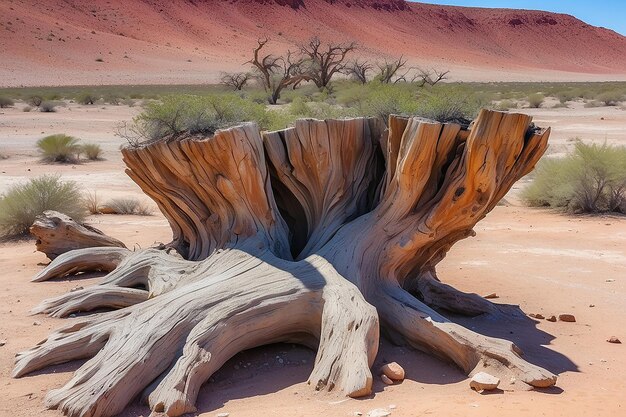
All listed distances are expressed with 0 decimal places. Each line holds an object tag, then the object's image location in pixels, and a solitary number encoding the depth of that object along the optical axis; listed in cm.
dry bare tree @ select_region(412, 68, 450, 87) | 7831
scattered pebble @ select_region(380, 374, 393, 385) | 453
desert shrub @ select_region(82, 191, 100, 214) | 1141
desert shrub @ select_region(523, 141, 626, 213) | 1217
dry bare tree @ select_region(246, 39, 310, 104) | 3571
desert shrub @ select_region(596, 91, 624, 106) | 3538
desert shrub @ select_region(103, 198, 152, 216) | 1157
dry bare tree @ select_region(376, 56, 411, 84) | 8188
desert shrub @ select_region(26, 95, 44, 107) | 3493
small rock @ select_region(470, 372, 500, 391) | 430
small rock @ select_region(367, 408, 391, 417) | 391
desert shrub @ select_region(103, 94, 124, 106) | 3784
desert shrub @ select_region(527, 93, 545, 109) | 3547
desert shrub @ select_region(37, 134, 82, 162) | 1725
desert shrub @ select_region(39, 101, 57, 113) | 3222
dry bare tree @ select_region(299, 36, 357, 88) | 4103
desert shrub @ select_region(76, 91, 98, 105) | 3784
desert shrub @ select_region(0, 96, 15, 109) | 3384
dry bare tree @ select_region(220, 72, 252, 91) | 4188
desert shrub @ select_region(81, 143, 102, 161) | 1800
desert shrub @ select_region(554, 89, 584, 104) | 3875
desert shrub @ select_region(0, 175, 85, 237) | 984
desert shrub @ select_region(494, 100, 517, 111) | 3148
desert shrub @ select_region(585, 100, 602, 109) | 3407
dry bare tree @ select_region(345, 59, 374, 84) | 4022
